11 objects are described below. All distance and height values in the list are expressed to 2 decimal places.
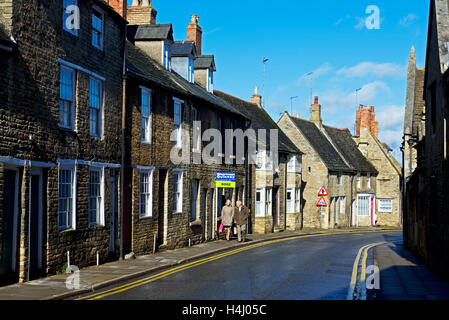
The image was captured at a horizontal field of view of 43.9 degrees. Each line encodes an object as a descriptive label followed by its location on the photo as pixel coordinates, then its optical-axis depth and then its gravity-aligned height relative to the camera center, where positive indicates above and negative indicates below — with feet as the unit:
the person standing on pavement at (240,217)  88.43 -5.74
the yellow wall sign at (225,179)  83.82 +0.30
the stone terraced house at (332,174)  164.96 +2.35
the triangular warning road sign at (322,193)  128.67 -2.64
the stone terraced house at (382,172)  196.54 +3.64
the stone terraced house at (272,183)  124.26 -0.40
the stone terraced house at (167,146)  67.31 +4.81
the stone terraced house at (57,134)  43.93 +4.17
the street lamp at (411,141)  90.92 +6.79
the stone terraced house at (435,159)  52.80 +2.55
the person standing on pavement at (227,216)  89.71 -5.65
